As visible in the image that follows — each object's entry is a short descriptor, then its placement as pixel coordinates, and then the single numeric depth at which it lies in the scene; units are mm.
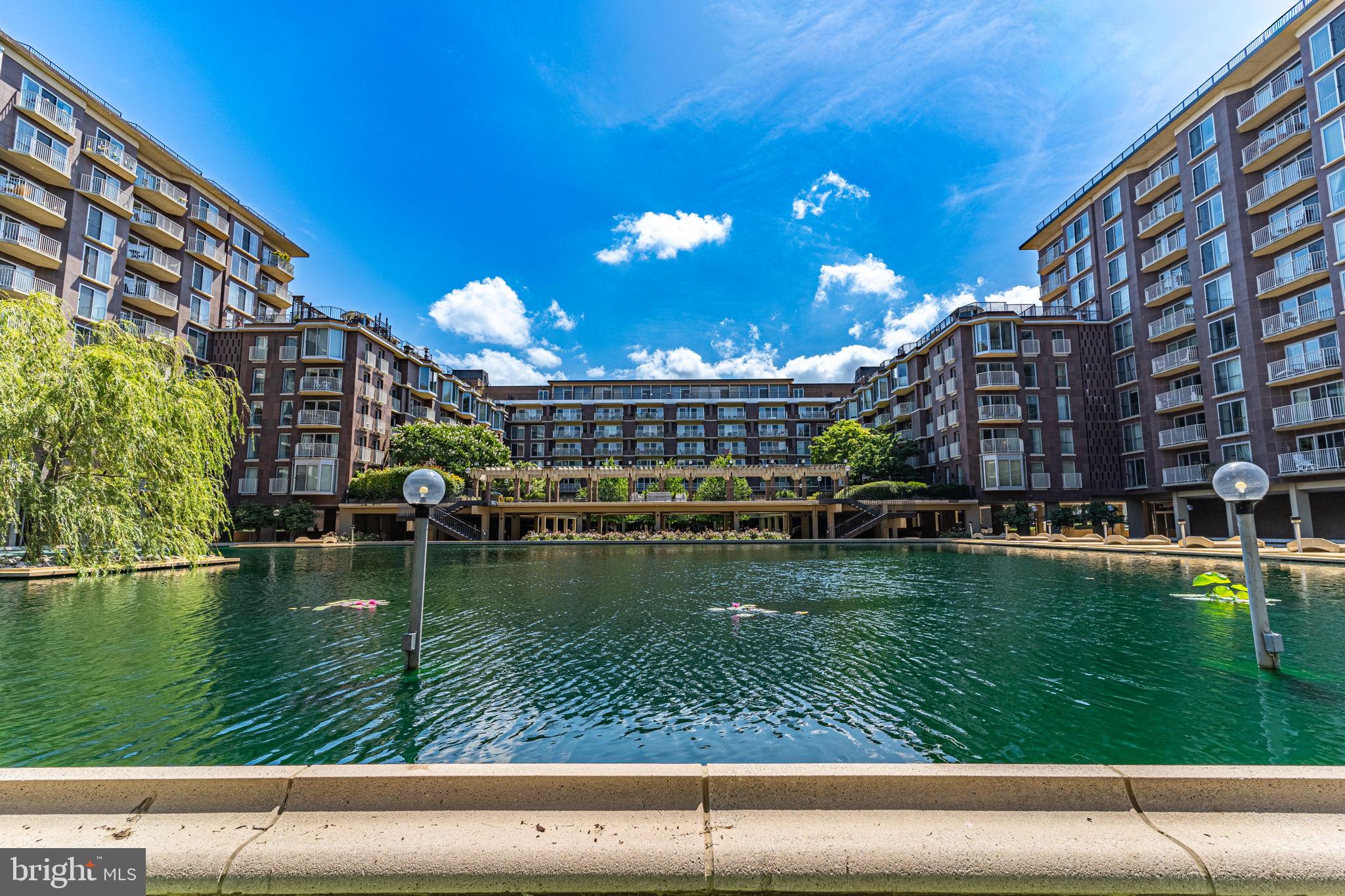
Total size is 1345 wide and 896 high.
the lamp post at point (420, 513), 7062
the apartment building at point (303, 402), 45281
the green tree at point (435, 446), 49084
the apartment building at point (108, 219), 30641
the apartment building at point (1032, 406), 43688
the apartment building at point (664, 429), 79125
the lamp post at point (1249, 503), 6941
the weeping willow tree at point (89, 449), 12852
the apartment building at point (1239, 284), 28625
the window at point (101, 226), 34875
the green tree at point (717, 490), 50750
